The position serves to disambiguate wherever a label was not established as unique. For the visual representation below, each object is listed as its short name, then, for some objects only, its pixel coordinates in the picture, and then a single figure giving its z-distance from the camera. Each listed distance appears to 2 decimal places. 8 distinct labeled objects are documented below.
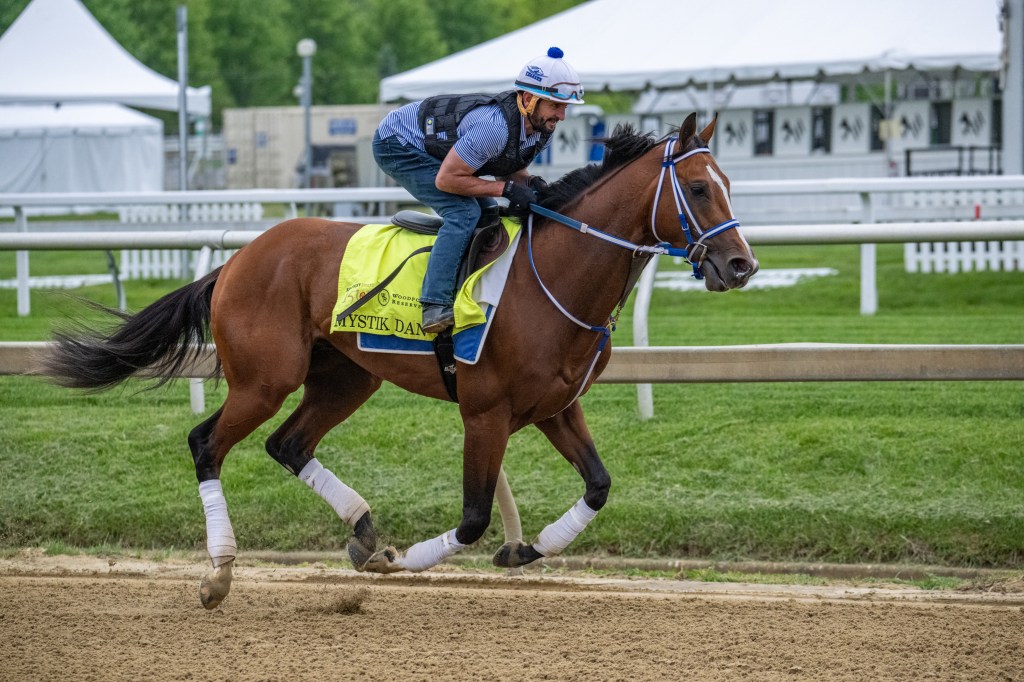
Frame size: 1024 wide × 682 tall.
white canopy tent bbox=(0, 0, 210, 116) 53.47
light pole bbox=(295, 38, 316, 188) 50.62
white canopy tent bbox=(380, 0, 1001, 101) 36.95
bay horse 9.71
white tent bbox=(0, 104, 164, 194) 60.62
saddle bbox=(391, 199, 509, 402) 10.14
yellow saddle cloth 10.35
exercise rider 9.83
